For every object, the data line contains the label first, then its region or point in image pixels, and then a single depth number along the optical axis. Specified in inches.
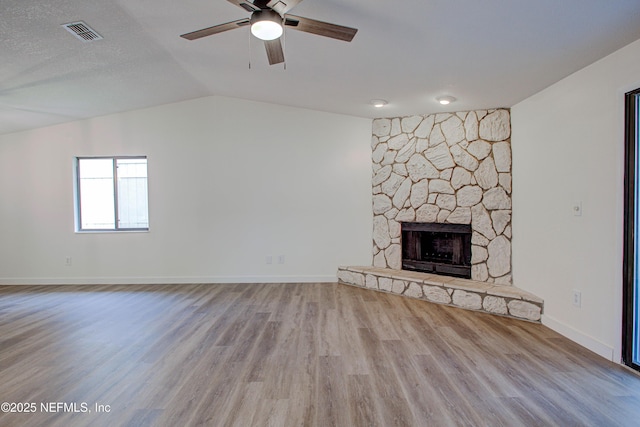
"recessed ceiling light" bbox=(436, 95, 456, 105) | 145.5
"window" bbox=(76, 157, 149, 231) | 197.3
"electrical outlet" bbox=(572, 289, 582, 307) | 109.7
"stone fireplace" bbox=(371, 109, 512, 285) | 156.6
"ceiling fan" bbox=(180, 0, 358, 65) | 71.7
